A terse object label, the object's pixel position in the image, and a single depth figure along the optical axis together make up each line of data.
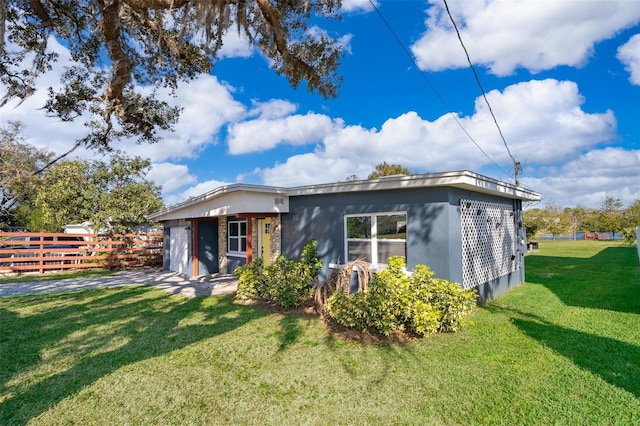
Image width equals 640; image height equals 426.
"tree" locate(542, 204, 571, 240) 32.59
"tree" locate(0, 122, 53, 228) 16.09
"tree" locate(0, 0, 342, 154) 5.69
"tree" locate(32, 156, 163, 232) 16.92
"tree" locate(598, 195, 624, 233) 31.05
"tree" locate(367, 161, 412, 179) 29.46
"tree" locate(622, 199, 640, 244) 15.93
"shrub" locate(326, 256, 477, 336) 5.60
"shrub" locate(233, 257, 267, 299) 8.57
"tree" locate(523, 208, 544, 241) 25.92
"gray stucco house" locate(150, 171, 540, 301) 7.03
